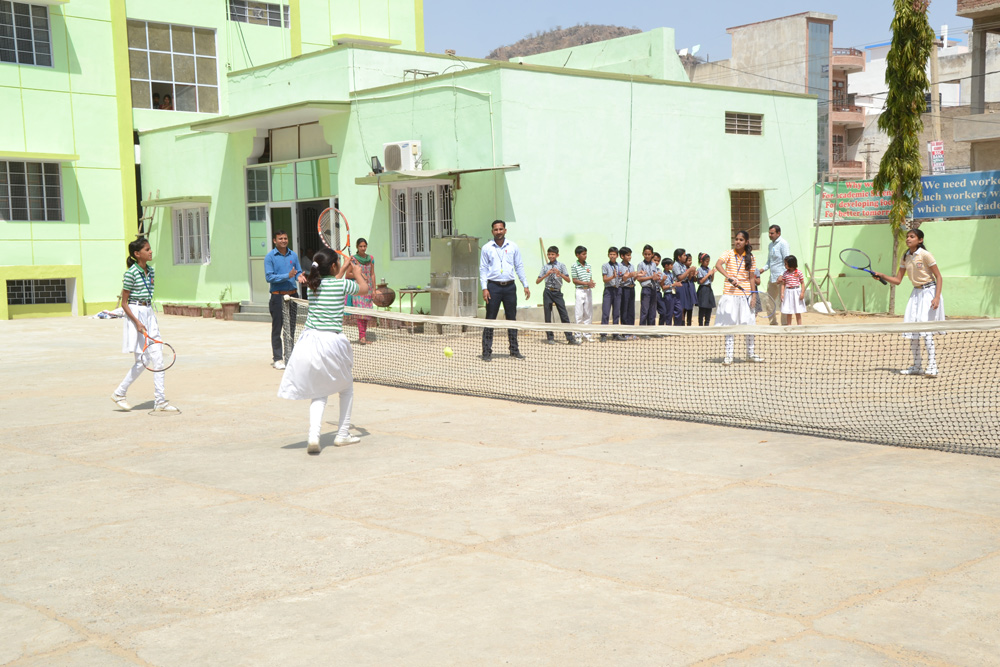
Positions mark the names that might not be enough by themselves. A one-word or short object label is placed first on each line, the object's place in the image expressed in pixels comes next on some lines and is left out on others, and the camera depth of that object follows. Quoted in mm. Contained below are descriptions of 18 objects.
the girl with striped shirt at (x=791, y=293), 15641
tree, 22922
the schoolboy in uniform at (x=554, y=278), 17297
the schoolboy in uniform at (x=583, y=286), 18297
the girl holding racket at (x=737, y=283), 14258
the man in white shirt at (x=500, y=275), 15094
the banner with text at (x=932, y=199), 22344
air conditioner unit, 20234
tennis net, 9383
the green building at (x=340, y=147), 20156
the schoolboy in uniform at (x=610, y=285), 18391
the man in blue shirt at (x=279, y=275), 14711
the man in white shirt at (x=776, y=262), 18547
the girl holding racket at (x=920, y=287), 12383
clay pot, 19731
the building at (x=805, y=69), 66250
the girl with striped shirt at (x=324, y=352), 8484
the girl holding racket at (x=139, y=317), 10828
